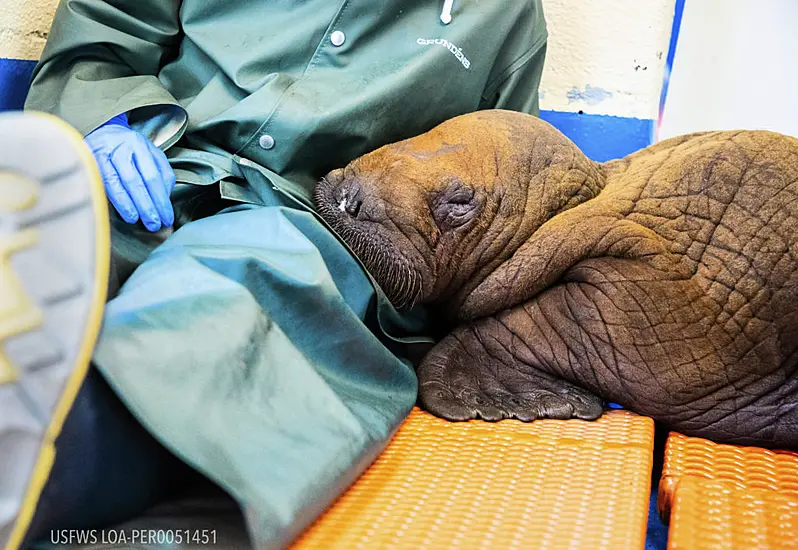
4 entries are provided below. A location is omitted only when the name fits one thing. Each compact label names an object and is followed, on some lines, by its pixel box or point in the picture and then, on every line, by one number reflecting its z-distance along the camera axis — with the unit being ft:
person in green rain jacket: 3.78
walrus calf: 5.48
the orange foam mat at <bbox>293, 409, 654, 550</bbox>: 4.00
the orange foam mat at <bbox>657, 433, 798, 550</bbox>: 4.14
